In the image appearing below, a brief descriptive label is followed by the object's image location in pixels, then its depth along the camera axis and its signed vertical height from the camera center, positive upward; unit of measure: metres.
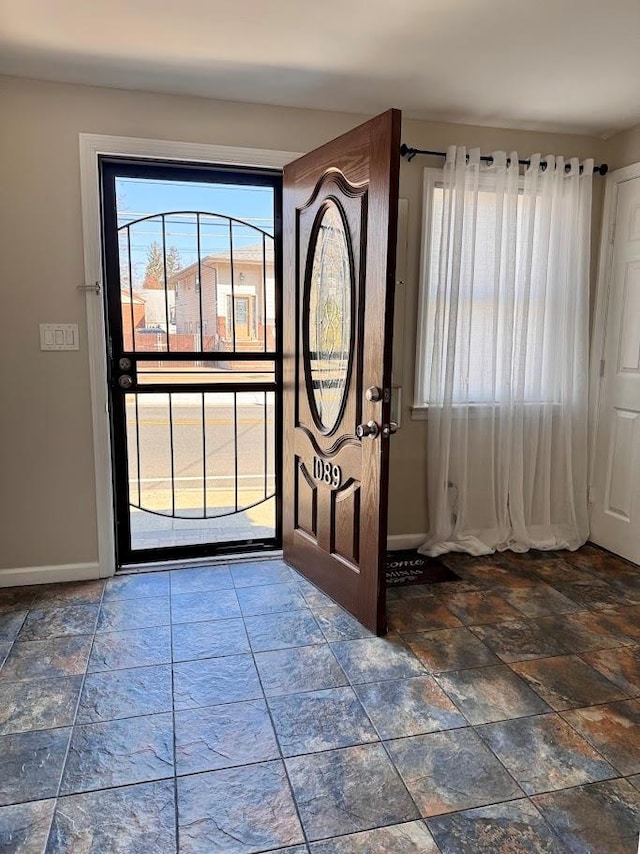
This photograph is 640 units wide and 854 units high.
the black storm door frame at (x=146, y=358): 2.89 -0.03
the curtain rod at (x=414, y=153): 3.05 +1.06
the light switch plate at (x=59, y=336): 2.78 +0.07
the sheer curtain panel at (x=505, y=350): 3.15 +0.03
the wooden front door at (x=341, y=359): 2.31 -0.02
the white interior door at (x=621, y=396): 3.24 -0.24
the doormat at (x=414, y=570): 3.02 -1.16
